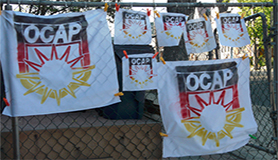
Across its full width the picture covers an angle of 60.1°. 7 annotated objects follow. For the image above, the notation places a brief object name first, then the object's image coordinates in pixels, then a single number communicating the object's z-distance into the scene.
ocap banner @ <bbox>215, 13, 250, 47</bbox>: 2.65
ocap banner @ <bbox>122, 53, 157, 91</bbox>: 2.39
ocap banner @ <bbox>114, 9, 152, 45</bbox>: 2.41
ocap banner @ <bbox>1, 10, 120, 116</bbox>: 2.12
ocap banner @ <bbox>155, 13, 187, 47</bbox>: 2.51
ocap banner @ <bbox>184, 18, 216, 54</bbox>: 2.62
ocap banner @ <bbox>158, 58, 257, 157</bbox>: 2.47
